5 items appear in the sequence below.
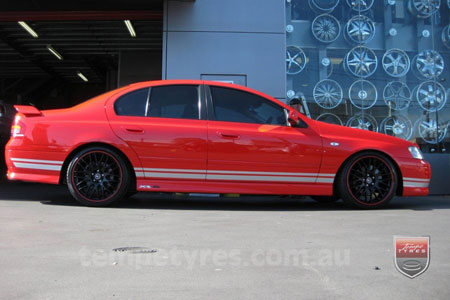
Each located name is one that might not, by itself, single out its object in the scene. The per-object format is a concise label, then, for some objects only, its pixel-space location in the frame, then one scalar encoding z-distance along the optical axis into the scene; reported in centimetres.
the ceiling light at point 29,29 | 1226
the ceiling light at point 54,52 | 1537
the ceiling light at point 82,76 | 2149
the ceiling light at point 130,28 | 1244
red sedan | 542
